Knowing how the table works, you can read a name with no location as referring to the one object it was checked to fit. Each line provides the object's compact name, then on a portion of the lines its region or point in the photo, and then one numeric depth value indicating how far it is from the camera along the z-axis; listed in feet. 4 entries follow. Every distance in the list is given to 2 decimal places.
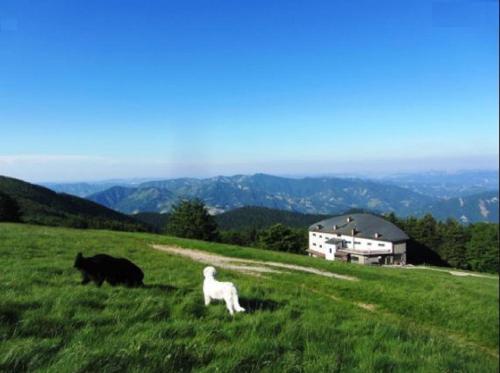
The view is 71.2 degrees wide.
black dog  19.43
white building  226.79
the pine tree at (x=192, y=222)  177.99
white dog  17.34
